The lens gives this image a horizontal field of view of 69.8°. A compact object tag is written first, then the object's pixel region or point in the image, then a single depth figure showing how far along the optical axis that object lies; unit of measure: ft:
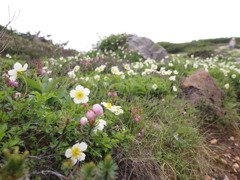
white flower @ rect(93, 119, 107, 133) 0.79
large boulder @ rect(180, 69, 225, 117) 2.34
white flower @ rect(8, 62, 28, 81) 1.00
